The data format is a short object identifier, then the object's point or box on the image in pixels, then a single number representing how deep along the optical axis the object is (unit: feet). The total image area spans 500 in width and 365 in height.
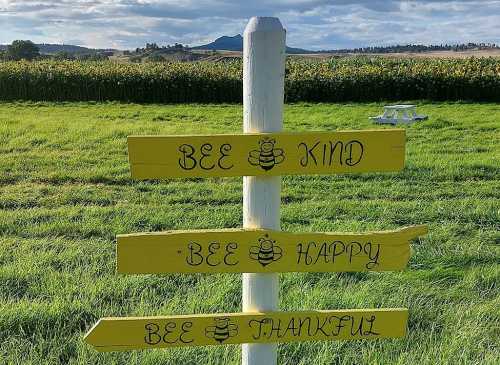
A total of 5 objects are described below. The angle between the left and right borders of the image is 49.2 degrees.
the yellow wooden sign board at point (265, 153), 5.20
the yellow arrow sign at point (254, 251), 5.43
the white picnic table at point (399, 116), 37.86
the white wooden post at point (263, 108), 5.19
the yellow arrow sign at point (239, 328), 5.68
